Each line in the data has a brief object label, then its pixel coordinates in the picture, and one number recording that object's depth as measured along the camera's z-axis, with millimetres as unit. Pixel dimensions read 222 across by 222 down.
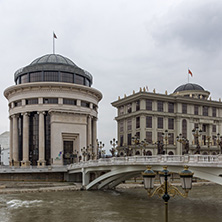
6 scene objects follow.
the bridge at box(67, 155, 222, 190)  33812
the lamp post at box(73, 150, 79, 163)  83631
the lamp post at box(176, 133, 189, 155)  40553
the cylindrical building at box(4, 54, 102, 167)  82938
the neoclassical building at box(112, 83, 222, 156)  89750
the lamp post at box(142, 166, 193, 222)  13776
